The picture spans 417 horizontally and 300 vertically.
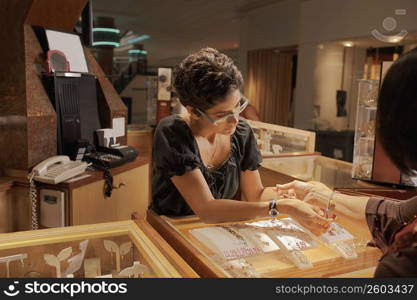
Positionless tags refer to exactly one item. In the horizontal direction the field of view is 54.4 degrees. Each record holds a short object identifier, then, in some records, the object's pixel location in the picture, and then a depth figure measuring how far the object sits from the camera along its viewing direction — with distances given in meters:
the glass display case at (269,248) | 1.04
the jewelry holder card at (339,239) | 1.18
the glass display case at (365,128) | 2.59
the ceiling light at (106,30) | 8.14
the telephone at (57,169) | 2.13
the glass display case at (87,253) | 1.02
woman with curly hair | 1.42
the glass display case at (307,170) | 2.32
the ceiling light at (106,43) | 7.67
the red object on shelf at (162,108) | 5.07
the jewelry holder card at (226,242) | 1.14
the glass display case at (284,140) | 3.19
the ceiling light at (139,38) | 10.73
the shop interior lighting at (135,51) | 10.85
